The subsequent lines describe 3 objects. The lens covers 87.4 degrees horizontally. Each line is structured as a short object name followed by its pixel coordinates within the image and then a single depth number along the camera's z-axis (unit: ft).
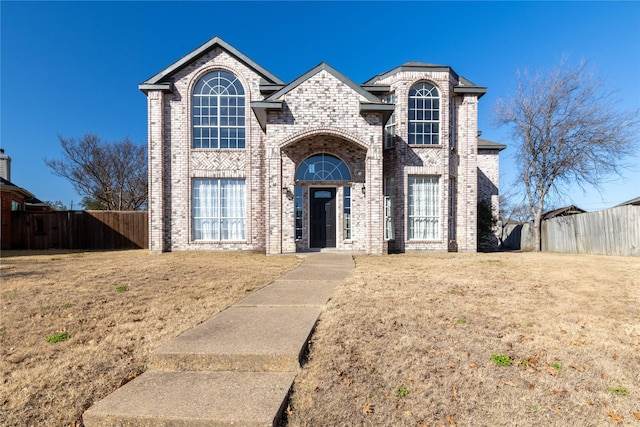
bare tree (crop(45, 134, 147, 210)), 94.53
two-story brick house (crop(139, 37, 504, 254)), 43.16
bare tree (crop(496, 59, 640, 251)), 53.78
